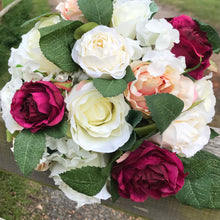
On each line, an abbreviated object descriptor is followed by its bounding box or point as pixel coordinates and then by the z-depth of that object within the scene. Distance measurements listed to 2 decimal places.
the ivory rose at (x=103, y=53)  0.52
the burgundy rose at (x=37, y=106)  0.53
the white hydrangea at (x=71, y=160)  0.59
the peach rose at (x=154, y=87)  0.53
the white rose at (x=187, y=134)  0.54
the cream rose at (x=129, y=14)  0.57
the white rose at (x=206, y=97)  0.58
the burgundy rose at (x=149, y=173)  0.54
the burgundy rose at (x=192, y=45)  0.58
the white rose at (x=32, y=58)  0.60
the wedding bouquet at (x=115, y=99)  0.53
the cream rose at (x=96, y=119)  0.53
